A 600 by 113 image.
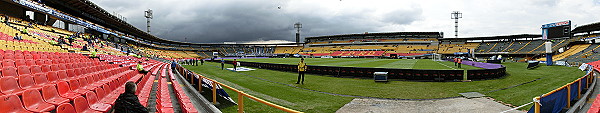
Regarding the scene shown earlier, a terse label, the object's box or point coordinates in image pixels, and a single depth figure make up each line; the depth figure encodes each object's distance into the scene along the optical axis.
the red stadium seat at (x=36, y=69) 6.81
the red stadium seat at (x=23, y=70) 6.20
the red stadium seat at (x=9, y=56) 8.41
